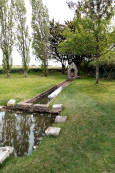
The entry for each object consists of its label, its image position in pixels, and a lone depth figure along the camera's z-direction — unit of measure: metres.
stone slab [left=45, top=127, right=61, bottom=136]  5.08
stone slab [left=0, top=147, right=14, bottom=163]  3.78
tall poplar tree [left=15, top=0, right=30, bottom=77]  26.09
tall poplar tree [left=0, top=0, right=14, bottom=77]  25.20
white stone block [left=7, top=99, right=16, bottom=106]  9.40
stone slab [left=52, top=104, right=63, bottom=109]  8.27
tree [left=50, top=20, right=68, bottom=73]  31.78
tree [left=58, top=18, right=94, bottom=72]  14.50
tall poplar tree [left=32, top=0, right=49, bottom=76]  27.62
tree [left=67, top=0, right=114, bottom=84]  13.96
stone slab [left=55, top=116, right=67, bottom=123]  6.44
